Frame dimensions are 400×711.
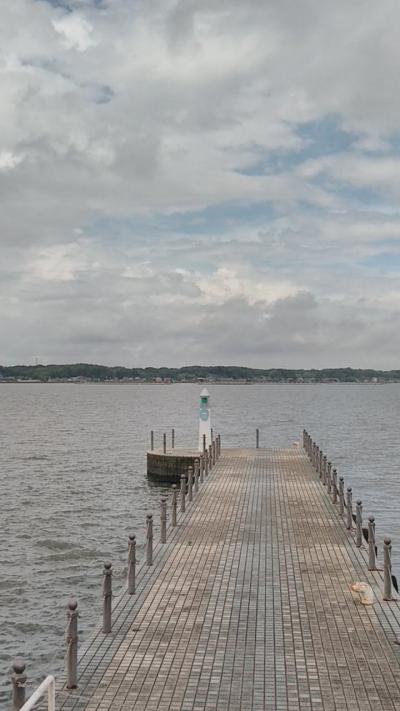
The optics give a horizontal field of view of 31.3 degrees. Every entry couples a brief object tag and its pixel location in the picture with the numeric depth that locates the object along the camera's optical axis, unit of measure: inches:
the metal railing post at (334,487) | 767.0
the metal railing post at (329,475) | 872.9
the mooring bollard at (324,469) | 915.4
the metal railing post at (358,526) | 576.1
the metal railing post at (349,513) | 646.5
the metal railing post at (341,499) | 712.4
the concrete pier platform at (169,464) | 1205.1
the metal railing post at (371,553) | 503.5
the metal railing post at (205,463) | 986.7
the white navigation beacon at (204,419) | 1195.9
